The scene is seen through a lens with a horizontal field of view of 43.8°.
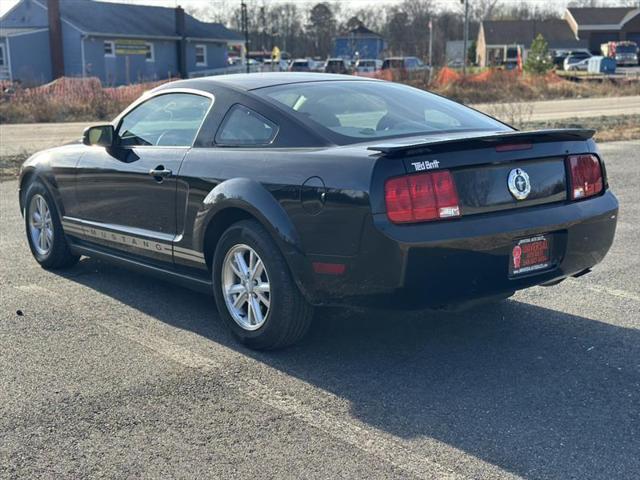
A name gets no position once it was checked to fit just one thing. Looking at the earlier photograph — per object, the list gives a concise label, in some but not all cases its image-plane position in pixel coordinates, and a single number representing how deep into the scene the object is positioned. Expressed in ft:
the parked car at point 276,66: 194.70
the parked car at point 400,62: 169.68
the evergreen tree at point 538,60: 145.28
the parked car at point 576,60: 217.56
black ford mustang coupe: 12.93
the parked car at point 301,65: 183.73
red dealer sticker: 13.73
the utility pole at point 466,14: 190.29
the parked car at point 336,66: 161.58
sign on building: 160.45
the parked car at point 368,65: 185.76
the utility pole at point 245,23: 176.65
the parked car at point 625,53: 244.83
